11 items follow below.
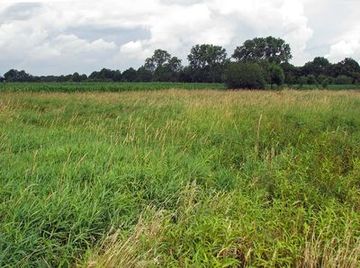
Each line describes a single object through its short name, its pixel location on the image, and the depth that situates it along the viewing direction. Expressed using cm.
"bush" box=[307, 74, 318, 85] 6097
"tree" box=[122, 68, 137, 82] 8192
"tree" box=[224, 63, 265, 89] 4406
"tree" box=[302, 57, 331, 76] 7844
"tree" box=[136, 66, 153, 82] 8038
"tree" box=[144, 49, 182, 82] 8186
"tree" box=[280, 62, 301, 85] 6301
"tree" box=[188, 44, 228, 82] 7856
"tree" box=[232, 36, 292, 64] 8275
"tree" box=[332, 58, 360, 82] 7498
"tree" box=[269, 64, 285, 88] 5272
